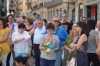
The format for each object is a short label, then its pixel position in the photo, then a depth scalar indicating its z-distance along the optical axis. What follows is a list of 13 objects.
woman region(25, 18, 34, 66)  10.11
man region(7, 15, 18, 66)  9.86
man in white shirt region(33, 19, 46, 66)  9.66
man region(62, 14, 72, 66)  10.43
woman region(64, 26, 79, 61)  7.97
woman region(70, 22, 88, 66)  6.91
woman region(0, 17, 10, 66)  8.68
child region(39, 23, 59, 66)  8.03
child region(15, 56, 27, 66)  6.23
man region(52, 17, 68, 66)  8.85
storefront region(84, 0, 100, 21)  30.16
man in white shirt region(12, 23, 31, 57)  8.90
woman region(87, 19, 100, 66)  7.75
